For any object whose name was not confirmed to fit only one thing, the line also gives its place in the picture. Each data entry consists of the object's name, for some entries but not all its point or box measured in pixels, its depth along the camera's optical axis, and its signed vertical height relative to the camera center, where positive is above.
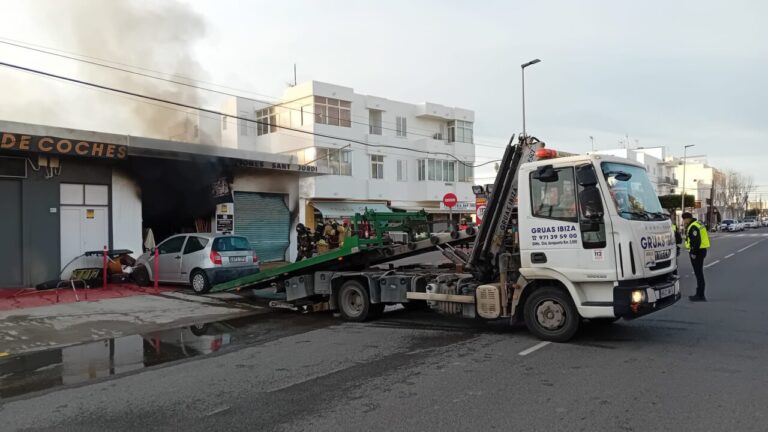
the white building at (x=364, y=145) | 35.94 +5.70
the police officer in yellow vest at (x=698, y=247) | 10.94 -0.54
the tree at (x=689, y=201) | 67.83 +2.33
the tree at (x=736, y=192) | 100.44 +4.95
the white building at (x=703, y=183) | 95.75 +6.63
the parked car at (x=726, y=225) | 69.45 -0.69
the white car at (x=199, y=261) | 13.43 -0.79
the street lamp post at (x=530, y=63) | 25.77 +7.36
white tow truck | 6.61 -0.34
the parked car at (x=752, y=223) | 89.12 -0.63
